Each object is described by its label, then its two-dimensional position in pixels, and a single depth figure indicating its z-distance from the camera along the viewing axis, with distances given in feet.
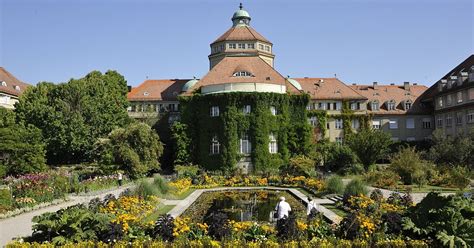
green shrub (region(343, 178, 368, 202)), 65.21
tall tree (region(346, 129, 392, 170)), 121.80
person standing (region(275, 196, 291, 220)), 49.75
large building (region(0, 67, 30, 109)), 171.12
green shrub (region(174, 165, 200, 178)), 115.72
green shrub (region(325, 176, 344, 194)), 79.05
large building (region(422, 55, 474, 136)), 146.30
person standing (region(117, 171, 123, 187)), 104.58
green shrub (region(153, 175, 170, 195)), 80.68
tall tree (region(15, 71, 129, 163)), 146.72
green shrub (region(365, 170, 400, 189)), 91.97
